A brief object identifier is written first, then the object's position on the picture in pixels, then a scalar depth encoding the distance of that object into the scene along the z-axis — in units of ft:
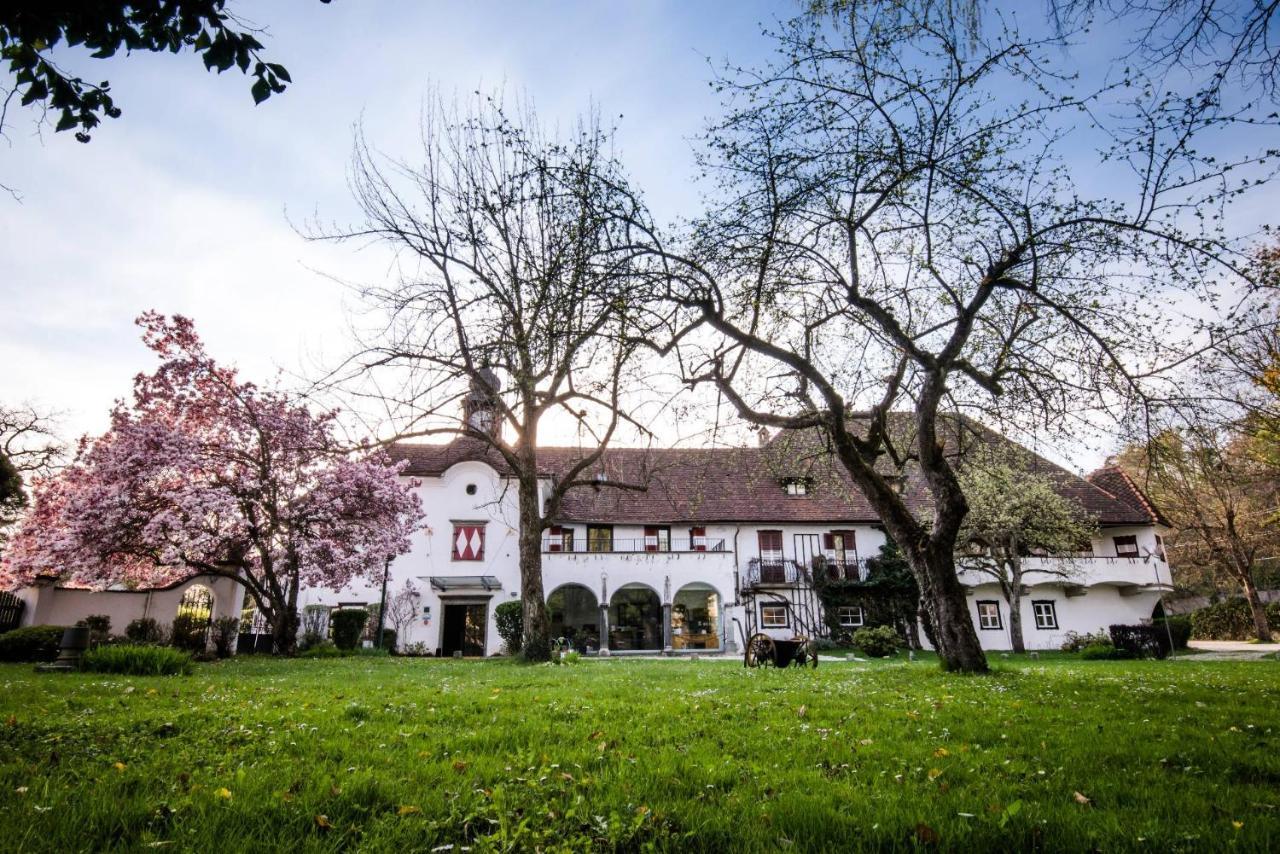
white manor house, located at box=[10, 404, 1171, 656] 91.61
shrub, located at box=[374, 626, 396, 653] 83.73
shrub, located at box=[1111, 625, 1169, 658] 68.33
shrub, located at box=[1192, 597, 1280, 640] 94.43
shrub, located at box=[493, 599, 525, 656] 85.51
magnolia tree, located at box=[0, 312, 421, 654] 49.88
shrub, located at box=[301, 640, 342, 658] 61.11
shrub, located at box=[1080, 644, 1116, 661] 68.39
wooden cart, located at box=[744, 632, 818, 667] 42.80
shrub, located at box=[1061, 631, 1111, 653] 86.04
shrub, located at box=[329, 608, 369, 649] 78.12
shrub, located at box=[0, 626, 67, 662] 45.14
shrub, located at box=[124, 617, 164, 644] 55.57
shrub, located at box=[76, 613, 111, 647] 53.31
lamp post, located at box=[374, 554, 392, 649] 82.48
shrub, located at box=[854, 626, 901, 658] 76.48
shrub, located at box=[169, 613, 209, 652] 60.18
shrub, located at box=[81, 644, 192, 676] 33.37
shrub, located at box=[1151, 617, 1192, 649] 83.31
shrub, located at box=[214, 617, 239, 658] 59.57
